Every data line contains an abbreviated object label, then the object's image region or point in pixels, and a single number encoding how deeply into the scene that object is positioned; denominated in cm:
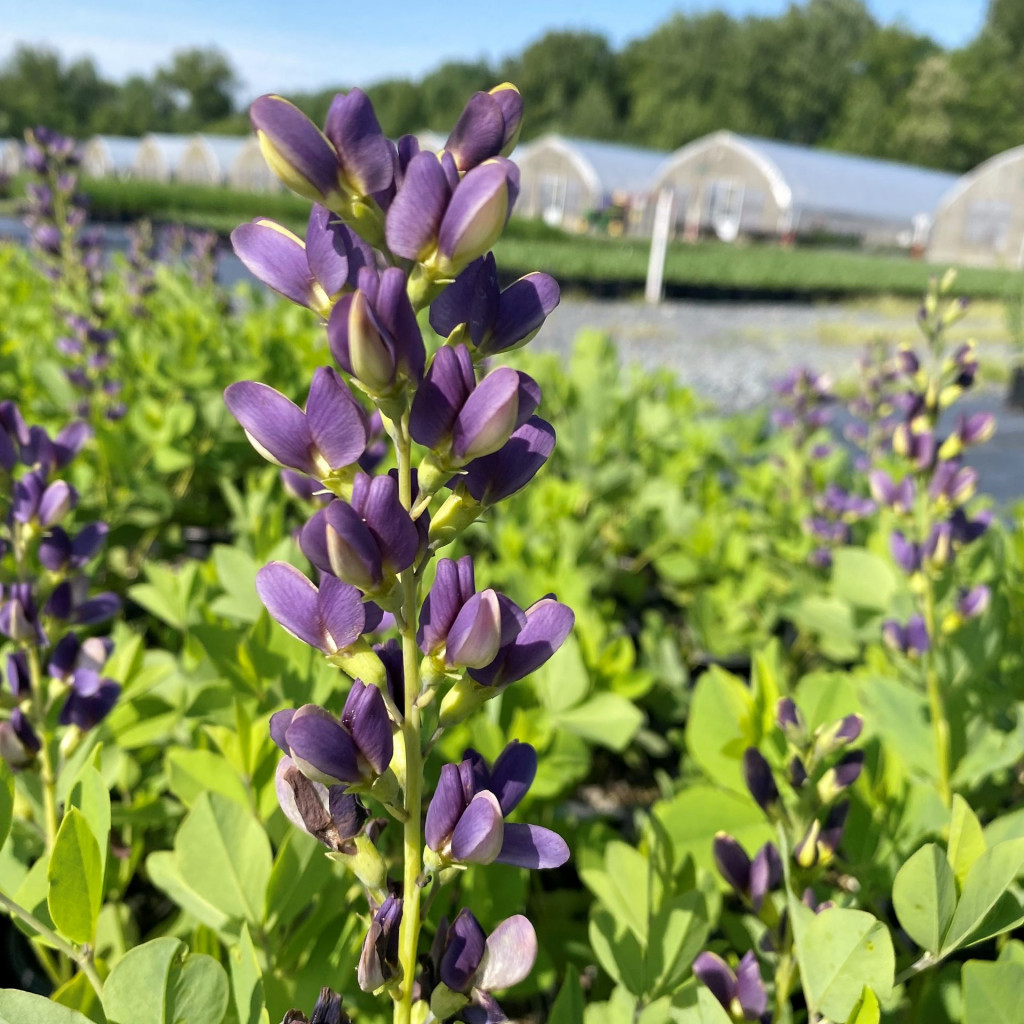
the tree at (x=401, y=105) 5295
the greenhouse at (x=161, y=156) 3507
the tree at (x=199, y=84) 6137
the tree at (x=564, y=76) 4961
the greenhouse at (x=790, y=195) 2326
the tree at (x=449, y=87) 5184
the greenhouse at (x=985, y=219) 2272
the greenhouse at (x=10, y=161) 2603
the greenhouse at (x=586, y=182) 2536
